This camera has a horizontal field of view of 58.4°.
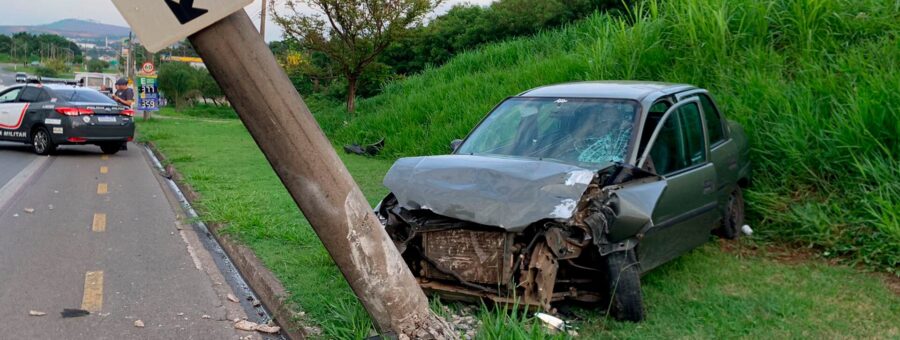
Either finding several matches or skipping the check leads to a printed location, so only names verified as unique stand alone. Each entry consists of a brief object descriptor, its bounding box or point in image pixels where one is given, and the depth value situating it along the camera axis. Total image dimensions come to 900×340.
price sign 27.08
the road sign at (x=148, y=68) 27.57
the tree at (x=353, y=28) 20.39
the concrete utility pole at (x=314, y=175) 3.82
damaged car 4.95
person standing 23.48
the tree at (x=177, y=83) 47.50
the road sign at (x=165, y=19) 3.58
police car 15.62
